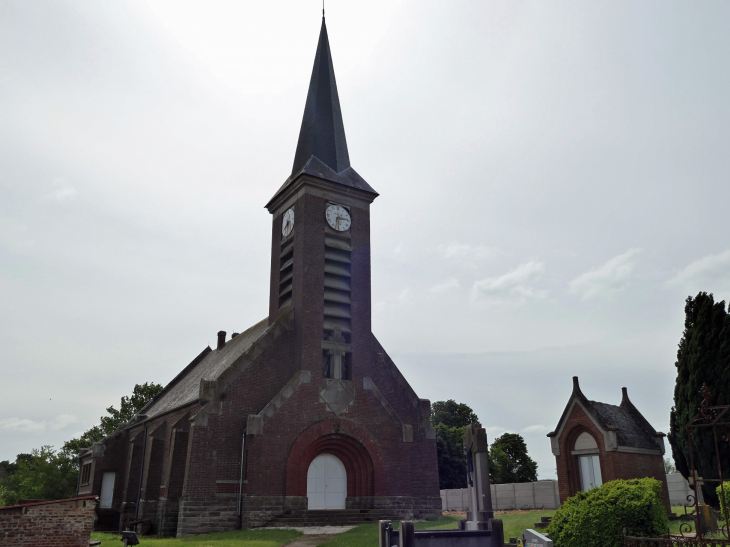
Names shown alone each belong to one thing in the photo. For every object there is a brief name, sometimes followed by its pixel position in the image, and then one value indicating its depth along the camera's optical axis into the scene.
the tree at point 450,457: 57.47
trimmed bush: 14.05
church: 25.36
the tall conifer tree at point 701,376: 20.53
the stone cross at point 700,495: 21.25
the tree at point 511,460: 58.01
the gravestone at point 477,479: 16.06
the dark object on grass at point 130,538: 15.26
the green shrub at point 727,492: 15.66
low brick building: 24.33
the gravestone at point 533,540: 12.00
